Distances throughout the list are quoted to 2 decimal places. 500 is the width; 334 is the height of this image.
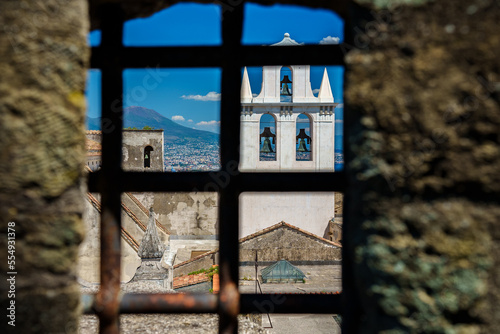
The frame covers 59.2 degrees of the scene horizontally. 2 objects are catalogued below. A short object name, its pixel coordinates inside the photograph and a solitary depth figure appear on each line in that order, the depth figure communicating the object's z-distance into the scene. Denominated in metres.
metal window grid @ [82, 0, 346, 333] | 1.28
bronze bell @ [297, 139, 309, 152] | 15.21
